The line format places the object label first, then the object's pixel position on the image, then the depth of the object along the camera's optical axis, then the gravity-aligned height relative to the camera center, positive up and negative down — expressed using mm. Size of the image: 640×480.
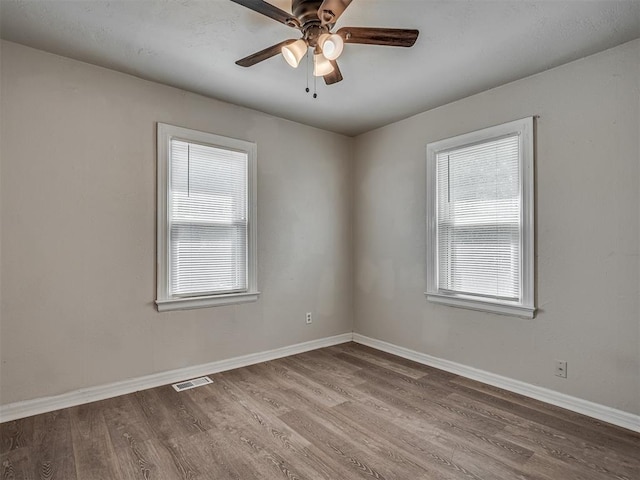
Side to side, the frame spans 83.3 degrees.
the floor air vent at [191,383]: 3012 -1224
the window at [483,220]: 2908 +202
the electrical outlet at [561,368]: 2692 -945
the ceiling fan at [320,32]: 1776 +1121
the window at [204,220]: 3107 +201
